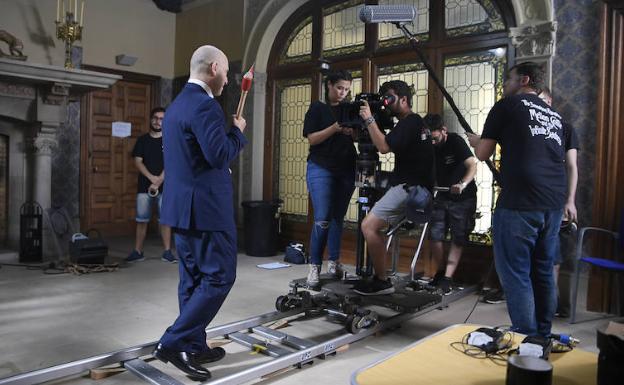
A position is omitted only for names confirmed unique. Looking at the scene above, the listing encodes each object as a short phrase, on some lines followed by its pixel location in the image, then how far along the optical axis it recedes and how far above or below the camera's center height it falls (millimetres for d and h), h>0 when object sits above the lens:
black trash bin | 5785 -491
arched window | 4520 +1189
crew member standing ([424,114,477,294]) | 4160 -69
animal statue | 5219 +1330
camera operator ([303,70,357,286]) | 3525 +135
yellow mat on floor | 1134 -412
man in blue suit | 2201 -75
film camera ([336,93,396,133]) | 3186 +450
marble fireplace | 5188 +521
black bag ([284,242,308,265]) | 5445 -733
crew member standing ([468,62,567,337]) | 2314 +15
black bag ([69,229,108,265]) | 4801 -645
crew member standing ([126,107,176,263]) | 5207 +75
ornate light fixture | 5598 +1600
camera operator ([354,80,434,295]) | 3082 +158
